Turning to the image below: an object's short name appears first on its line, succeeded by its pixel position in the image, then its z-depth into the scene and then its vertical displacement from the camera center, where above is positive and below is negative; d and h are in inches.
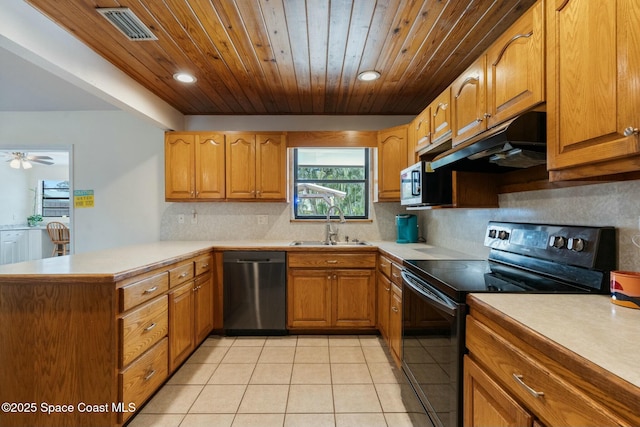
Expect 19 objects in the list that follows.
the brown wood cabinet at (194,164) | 126.6 +21.5
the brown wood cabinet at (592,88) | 33.8 +16.3
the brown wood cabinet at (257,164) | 126.6 +21.5
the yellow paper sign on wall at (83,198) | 139.3 +7.6
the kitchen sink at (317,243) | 121.9 -11.8
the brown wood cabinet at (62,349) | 59.2 -26.6
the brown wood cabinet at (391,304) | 85.7 -27.9
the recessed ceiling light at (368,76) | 96.8 +46.0
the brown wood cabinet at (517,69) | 48.3 +26.5
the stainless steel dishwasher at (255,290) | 114.0 -28.5
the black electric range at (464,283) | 48.2 -12.1
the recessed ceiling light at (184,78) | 98.3 +45.9
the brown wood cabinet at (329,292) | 114.3 -29.3
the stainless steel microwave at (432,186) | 84.0 +8.3
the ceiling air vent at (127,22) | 66.7 +45.5
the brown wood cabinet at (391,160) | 120.5 +22.5
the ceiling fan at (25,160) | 214.2 +40.2
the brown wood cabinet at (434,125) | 82.9 +28.0
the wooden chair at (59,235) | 235.0 -15.8
